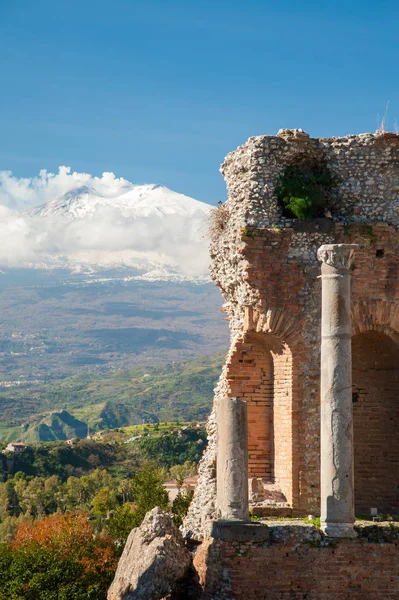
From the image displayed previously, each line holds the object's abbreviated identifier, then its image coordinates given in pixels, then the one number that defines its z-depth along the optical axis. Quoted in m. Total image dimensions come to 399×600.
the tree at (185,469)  83.56
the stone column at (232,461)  17.94
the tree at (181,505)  29.70
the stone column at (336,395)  17.78
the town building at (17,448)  111.16
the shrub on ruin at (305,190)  21.20
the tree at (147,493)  34.81
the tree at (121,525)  31.21
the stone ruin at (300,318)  20.69
